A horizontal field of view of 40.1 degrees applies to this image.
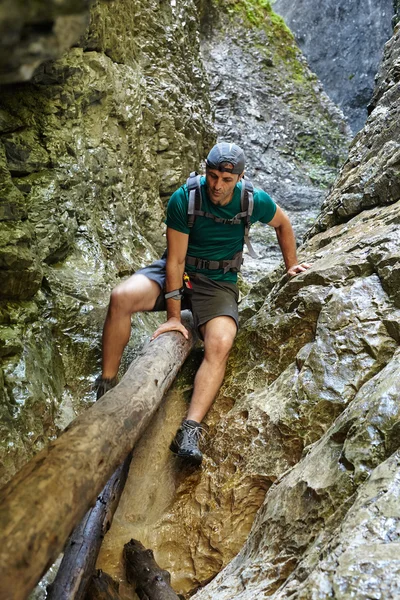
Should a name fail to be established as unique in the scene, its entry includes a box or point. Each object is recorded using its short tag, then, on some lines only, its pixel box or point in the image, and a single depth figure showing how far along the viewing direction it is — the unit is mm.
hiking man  4598
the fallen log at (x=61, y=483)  2014
